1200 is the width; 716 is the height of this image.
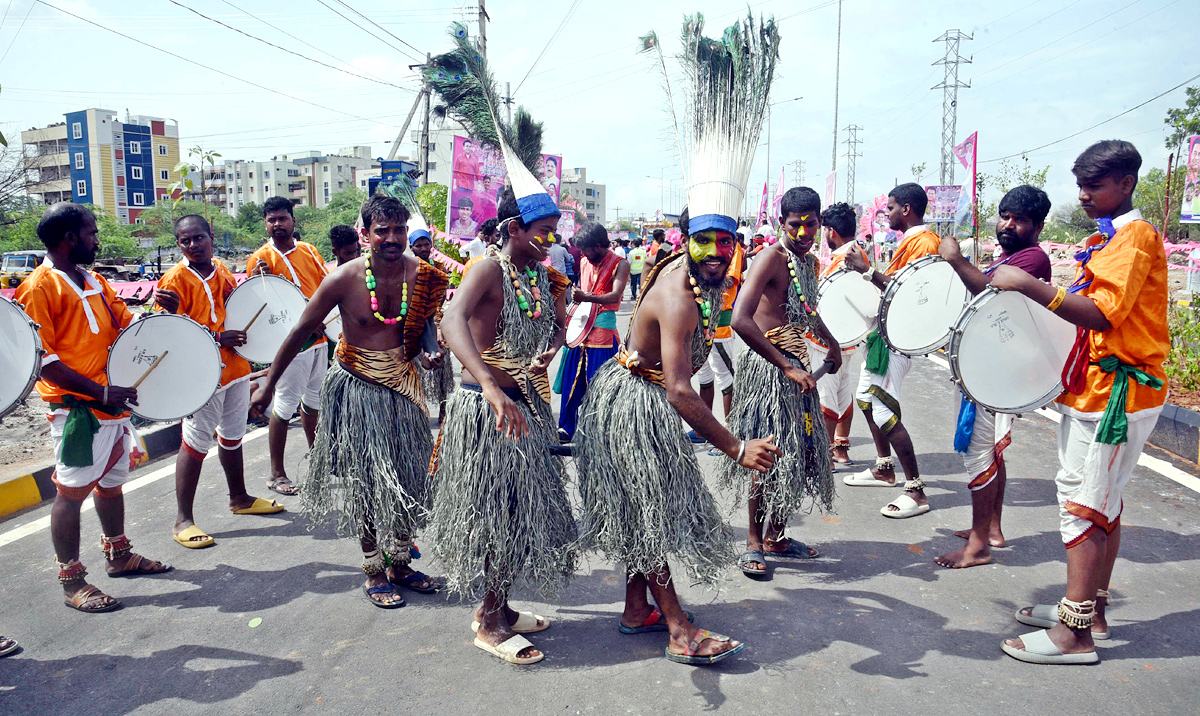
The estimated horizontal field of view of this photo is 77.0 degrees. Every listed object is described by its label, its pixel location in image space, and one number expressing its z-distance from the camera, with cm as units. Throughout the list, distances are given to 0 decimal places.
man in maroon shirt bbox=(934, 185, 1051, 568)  377
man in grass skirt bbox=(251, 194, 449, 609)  360
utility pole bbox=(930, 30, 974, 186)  3931
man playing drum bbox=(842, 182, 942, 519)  487
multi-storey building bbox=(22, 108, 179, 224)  8100
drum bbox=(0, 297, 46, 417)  325
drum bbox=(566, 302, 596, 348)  645
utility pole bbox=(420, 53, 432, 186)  1869
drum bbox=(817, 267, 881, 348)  514
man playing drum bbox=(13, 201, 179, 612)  363
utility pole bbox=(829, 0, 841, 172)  3891
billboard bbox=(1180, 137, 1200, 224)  1179
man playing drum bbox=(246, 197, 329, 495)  539
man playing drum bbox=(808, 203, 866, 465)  535
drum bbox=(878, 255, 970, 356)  440
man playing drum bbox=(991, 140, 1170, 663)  295
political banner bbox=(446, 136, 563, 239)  1346
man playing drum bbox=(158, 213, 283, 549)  458
